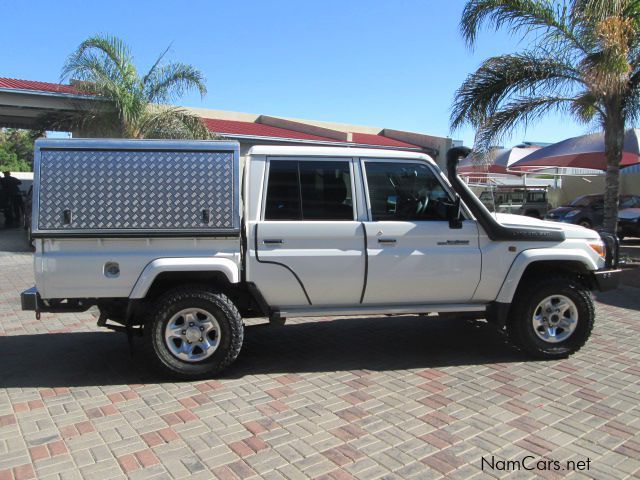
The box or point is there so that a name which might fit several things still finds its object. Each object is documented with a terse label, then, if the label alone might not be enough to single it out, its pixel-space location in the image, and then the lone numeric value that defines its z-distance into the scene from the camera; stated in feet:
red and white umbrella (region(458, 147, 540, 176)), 76.74
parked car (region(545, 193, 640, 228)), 59.54
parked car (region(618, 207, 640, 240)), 54.29
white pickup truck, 14.75
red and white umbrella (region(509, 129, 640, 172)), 56.49
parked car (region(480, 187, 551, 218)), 71.82
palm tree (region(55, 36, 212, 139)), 43.91
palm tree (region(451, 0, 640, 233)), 31.24
